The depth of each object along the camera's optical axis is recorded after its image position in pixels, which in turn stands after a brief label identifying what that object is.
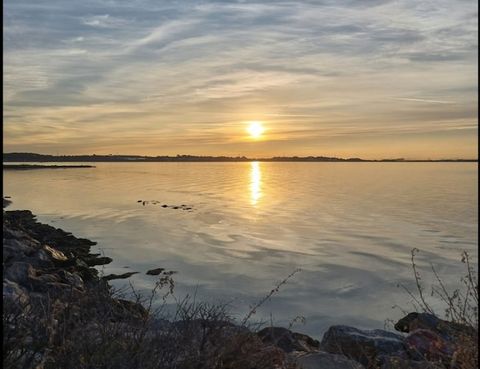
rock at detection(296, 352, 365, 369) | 7.84
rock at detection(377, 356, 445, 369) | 6.43
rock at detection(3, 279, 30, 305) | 8.64
